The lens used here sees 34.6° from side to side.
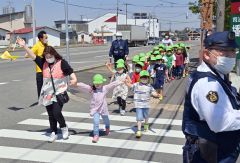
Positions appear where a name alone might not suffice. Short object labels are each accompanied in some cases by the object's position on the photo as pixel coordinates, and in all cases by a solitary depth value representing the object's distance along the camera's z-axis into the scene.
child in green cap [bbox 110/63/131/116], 9.16
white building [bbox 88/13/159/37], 108.90
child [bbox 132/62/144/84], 9.28
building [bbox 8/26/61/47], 68.19
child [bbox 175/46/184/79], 16.50
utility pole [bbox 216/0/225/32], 10.67
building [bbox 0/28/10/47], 72.80
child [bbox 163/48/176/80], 15.43
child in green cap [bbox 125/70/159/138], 7.41
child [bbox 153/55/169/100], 11.48
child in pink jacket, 7.03
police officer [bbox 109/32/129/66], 13.76
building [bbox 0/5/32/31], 86.81
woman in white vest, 6.95
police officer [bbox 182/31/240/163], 2.54
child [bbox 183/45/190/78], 17.59
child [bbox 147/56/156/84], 11.75
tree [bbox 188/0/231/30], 22.19
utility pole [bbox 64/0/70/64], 12.47
